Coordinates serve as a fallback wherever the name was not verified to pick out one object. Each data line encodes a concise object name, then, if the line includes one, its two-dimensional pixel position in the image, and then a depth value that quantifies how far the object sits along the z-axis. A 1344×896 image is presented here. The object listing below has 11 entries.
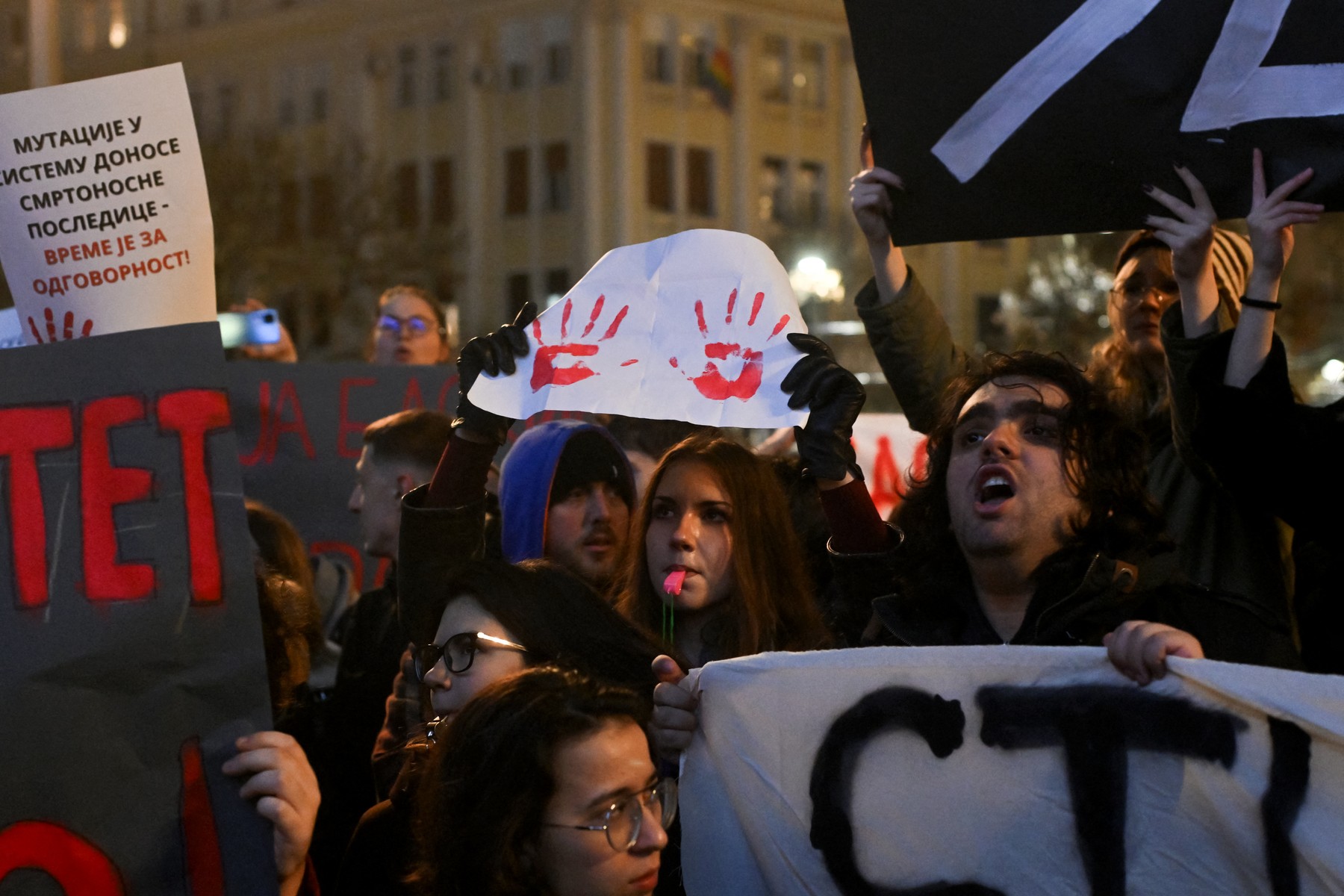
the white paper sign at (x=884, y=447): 6.65
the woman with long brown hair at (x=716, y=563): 3.29
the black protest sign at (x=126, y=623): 2.46
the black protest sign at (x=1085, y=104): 2.93
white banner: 2.30
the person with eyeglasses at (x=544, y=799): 2.30
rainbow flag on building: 36.53
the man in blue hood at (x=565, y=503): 3.72
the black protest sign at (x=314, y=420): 6.01
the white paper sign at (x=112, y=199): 2.94
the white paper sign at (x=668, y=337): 3.04
